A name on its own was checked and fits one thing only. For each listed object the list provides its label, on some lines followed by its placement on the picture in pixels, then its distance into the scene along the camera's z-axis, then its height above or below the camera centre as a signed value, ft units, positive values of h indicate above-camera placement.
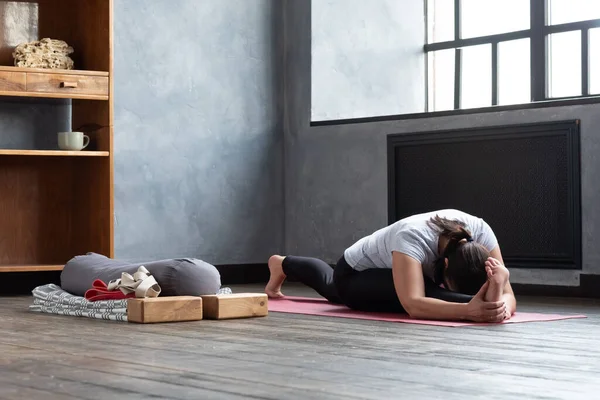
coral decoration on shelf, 25.40 +2.25
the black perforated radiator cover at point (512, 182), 24.30 +0.09
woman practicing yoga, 16.78 -0.95
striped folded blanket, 18.48 -1.49
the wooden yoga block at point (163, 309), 17.54 -1.41
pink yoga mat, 17.60 -1.61
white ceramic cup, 25.49 +0.81
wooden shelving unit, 25.42 +0.40
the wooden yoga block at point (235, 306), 18.18 -1.42
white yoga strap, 18.08 -1.15
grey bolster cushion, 18.65 -1.10
